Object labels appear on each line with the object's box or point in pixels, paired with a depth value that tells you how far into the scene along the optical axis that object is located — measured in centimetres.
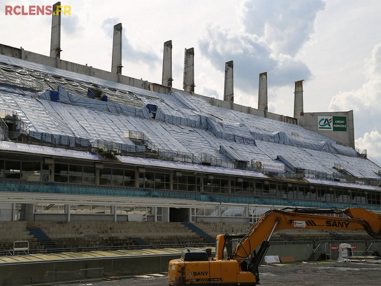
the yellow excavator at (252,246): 2152
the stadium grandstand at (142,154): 4381
